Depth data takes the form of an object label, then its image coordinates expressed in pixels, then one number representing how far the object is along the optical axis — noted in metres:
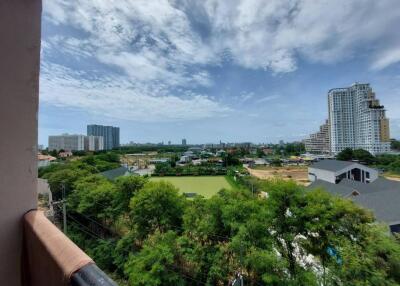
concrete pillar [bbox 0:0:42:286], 1.14
